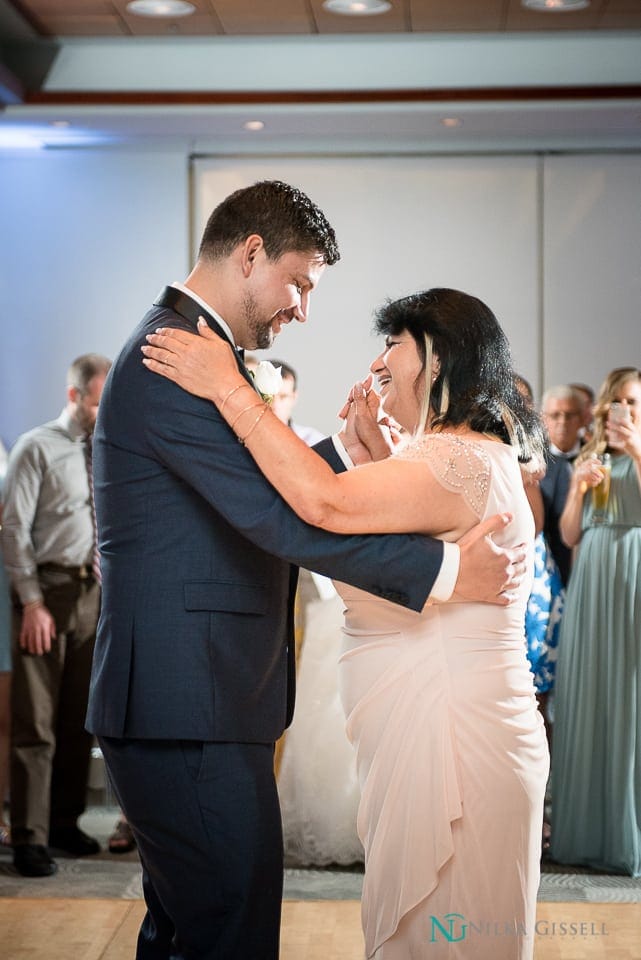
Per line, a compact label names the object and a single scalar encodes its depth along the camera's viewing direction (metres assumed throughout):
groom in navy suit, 1.97
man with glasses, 5.25
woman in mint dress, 4.25
